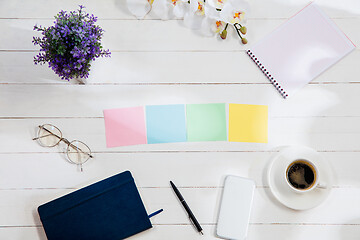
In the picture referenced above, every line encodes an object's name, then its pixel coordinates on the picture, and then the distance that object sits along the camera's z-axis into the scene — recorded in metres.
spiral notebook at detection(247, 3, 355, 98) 1.01
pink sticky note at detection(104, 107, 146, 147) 1.01
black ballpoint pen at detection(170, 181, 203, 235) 0.98
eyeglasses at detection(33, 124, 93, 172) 1.00
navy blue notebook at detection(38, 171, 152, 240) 0.97
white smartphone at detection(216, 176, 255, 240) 0.97
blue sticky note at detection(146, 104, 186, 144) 1.01
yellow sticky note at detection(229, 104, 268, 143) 1.01
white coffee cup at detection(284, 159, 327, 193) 0.91
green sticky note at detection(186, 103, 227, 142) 1.01
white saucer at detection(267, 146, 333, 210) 0.94
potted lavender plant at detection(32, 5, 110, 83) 0.86
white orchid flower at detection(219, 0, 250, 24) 0.99
